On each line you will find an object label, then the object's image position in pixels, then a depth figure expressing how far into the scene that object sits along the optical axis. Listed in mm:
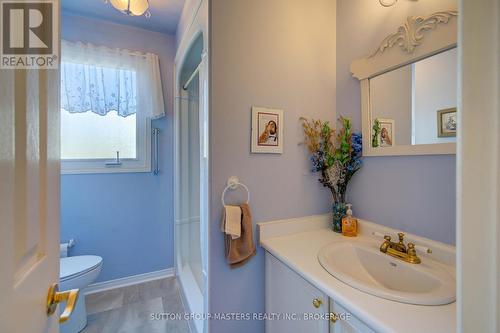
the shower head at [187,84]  2017
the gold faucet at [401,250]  946
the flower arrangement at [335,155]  1309
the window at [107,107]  1964
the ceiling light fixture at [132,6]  1492
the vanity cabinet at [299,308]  762
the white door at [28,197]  348
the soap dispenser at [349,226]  1258
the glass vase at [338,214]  1335
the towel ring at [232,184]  1166
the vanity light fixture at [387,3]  1128
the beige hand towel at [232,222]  1101
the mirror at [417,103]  943
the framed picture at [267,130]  1228
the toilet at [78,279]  1569
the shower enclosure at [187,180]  2244
